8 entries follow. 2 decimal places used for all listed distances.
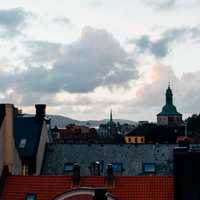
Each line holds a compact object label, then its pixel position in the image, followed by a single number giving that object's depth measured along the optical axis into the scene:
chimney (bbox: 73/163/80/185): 52.22
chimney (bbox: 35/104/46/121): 69.91
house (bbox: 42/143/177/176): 65.31
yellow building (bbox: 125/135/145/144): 171.59
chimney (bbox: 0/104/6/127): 58.47
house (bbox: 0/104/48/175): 58.53
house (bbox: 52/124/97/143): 167.88
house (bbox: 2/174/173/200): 50.78
